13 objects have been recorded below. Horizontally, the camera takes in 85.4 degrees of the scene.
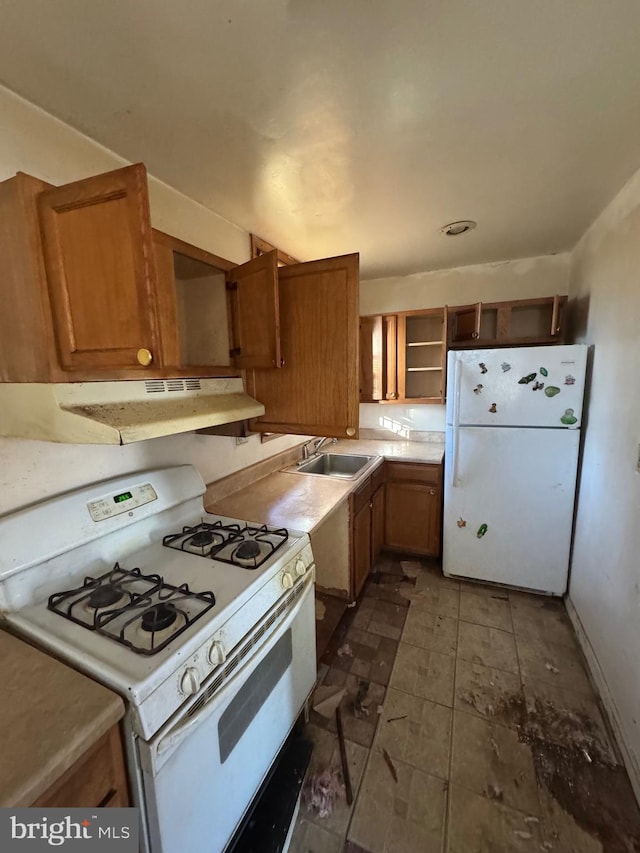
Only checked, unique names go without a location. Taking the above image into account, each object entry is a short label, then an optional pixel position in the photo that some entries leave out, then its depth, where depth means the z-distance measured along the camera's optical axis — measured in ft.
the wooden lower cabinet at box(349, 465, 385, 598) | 7.08
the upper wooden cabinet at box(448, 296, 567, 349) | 7.88
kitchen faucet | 8.84
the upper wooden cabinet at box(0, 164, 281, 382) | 2.84
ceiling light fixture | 6.49
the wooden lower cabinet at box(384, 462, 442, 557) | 8.57
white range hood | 3.14
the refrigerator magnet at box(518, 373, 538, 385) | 6.99
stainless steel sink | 8.81
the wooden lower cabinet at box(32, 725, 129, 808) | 2.17
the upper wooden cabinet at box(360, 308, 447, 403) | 9.34
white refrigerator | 6.89
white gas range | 2.65
